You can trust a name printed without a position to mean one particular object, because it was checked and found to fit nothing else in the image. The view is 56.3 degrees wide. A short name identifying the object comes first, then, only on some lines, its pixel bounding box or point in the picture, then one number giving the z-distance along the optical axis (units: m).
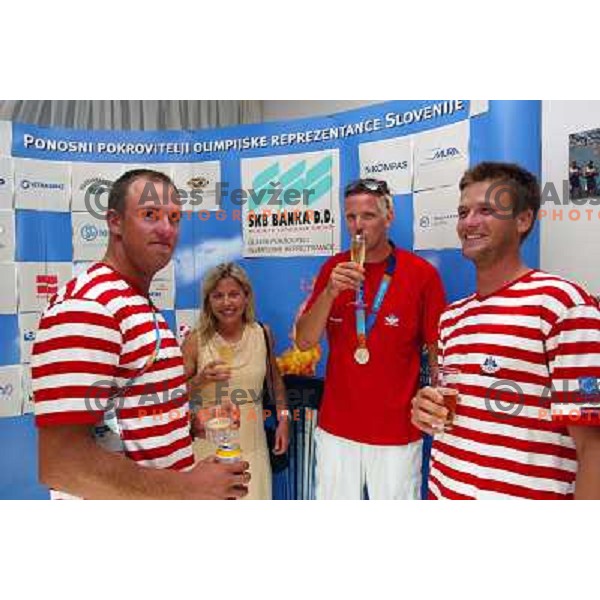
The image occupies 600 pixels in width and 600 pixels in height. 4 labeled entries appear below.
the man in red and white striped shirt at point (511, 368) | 1.36
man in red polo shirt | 1.88
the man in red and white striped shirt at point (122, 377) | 1.32
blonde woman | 1.99
